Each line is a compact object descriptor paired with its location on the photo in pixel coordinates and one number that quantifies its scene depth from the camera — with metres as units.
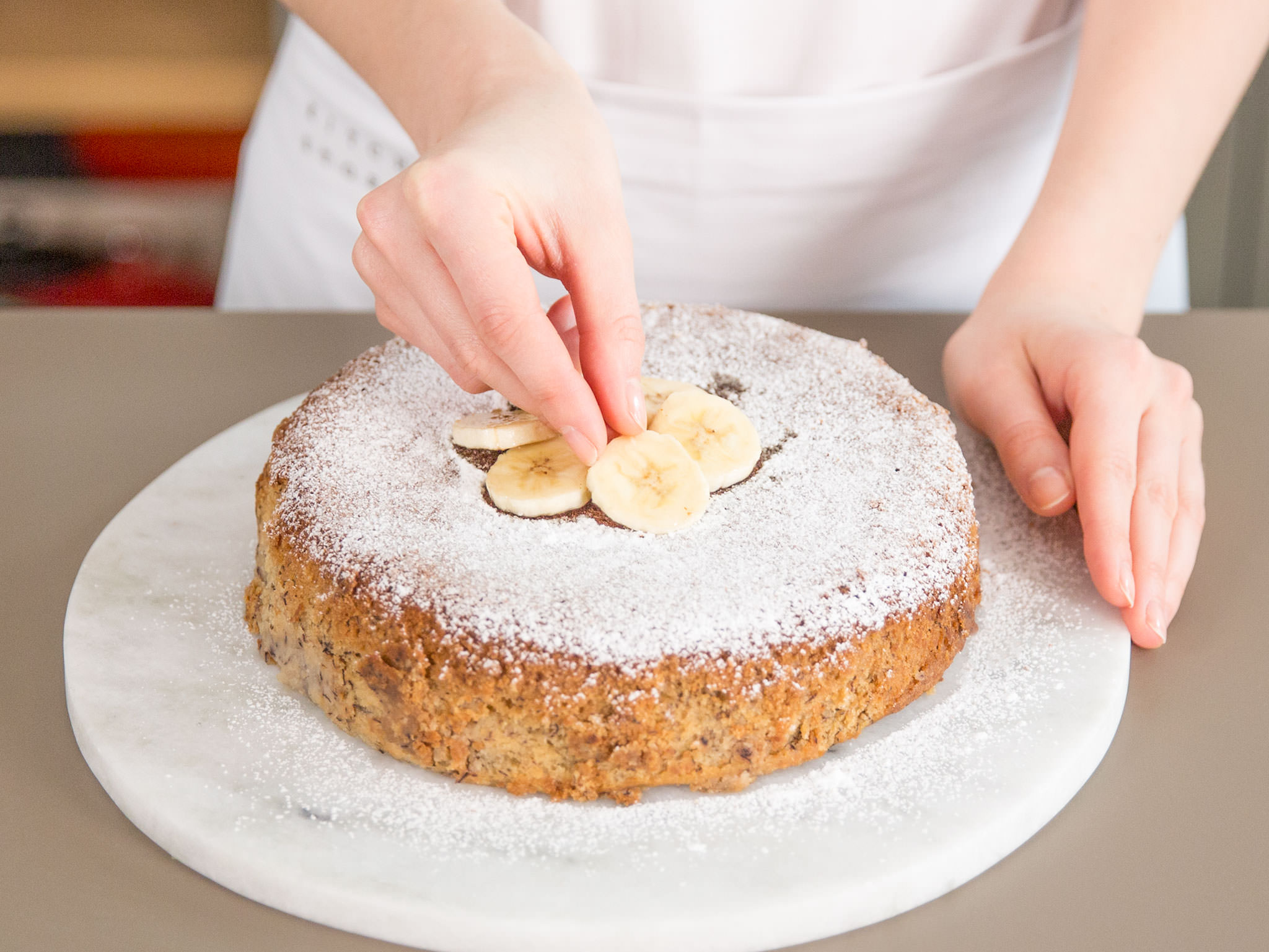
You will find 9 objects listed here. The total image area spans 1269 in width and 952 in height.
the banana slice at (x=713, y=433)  0.74
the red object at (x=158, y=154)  1.79
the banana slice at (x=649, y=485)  0.72
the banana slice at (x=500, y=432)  0.75
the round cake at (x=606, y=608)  0.67
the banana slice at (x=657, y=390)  0.77
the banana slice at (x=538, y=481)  0.72
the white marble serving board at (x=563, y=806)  0.64
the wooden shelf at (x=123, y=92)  1.72
